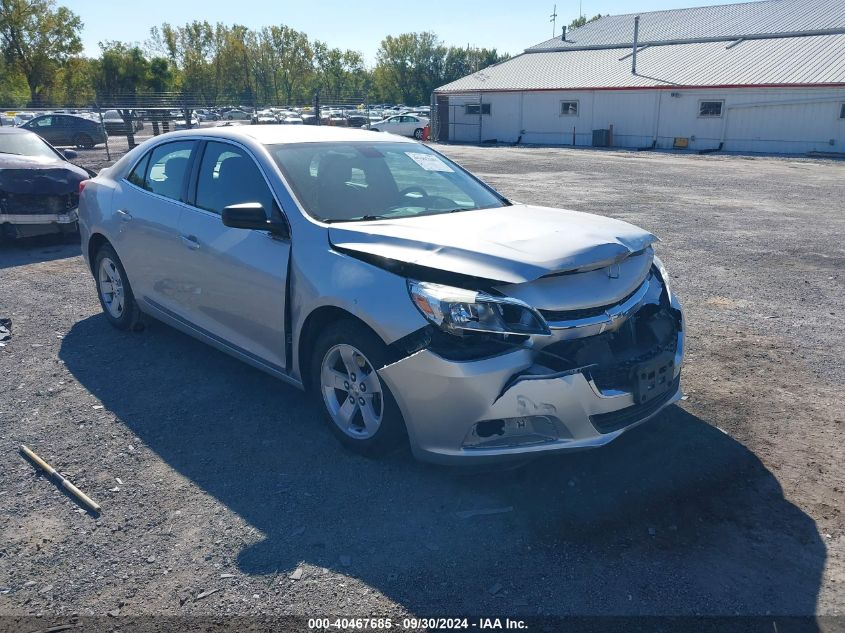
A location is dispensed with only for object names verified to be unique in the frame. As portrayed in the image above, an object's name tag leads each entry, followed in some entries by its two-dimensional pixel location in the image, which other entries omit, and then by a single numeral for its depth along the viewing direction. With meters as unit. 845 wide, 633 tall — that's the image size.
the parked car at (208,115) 40.29
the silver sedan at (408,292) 3.21
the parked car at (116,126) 32.33
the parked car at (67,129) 29.80
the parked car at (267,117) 33.14
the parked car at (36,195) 8.98
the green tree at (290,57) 93.06
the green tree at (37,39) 52.19
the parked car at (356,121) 42.02
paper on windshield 5.00
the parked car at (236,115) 41.50
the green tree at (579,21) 100.88
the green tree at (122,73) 59.72
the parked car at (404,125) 38.38
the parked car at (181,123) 28.20
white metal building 29.86
